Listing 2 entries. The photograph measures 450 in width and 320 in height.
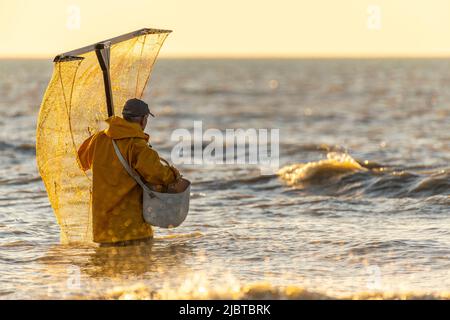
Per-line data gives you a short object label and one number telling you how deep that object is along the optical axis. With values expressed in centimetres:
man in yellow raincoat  1698
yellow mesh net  1803
